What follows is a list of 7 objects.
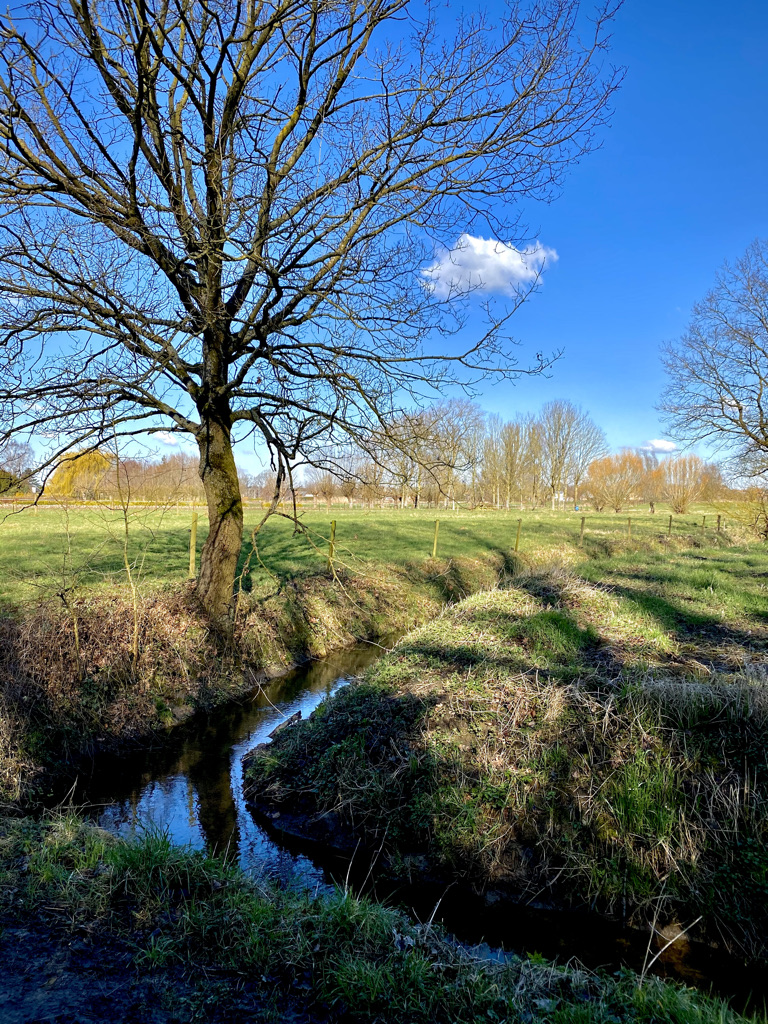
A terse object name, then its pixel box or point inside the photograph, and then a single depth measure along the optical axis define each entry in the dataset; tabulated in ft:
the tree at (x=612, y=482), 225.76
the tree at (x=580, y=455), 245.86
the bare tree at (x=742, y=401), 68.33
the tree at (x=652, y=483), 285.02
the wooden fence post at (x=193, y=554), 37.30
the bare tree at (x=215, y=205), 21.16
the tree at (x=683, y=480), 194.50
